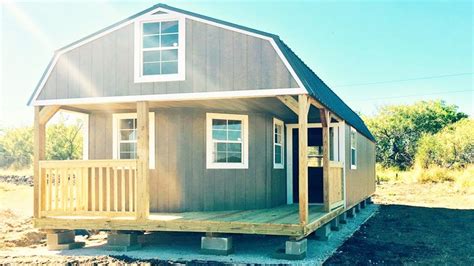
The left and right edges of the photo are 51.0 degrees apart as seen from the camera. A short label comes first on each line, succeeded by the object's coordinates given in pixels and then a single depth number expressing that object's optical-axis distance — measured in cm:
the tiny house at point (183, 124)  862
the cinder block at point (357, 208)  1614
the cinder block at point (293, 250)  808
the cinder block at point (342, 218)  1321
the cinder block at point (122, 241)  906
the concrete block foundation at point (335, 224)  1186
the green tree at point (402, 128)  3534
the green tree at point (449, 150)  3020
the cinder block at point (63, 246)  938
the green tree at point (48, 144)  3556
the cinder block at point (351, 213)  1473
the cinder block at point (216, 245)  845
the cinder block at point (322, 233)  1035
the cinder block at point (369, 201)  1952
